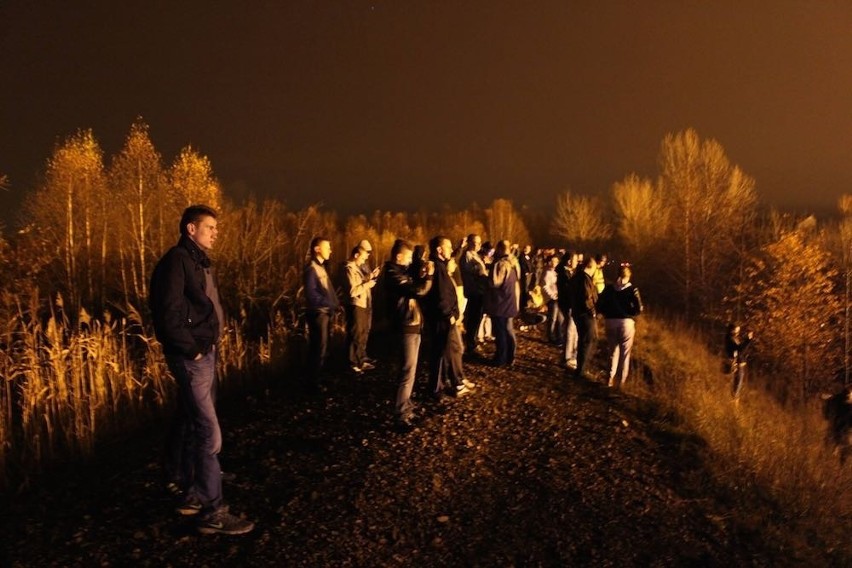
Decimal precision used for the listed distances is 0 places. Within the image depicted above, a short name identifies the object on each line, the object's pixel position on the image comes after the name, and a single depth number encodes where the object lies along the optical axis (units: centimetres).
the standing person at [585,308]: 937
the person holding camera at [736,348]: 1162
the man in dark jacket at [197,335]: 418
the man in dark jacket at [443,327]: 735
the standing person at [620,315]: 928
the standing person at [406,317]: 679
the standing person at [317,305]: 845
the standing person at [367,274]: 938
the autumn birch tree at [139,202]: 1998
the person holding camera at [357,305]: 906
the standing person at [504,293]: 955
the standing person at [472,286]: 1064
